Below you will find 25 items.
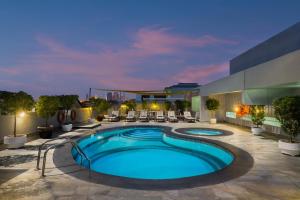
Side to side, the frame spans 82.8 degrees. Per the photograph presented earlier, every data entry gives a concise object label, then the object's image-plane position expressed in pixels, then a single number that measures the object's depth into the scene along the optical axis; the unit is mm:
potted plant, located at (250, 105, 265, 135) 8855
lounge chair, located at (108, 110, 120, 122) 15643
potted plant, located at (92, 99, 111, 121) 15788
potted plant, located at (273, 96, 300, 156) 5504
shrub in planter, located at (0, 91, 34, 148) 6287
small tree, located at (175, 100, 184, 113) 19856
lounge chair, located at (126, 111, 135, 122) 15328
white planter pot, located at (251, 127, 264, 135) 9017
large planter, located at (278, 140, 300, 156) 5535
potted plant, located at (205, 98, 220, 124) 13973
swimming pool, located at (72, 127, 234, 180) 5885
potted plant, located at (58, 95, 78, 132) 10215
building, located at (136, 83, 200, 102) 23660
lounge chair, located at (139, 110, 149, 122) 15338
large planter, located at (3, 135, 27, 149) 6237
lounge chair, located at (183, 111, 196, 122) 14674
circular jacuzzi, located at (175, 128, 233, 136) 9935
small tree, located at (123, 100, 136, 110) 19954
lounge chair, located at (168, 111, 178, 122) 14889
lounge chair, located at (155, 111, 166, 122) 15076
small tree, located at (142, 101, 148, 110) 21803
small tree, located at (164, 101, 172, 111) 20236
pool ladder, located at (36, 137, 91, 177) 4280
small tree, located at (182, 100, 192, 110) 19435
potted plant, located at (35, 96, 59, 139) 7975
